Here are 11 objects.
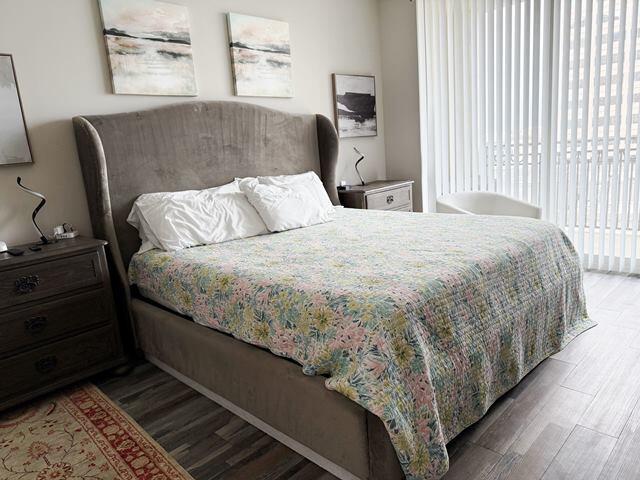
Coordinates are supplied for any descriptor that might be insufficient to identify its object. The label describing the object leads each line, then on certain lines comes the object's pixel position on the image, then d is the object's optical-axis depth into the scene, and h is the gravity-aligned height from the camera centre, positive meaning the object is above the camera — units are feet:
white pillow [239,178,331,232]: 9.55 -1.41
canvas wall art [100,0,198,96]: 8.98 +2.07
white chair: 11.21 -2.08
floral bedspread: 4.75 -2.19
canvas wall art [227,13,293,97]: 10.89 +2.07
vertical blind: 11.26 +0.35
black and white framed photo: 13.64 +0.86
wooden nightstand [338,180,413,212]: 12.66 -1.82
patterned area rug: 5.80 -3.98
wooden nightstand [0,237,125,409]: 6.99 -2.61
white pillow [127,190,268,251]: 8.54 -1.43
